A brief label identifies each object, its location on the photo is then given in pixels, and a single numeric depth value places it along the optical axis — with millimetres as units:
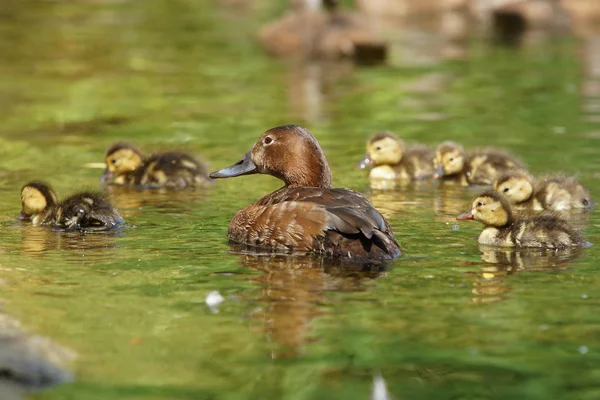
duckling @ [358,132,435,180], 20031
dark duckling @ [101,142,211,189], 19391
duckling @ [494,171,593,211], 16906
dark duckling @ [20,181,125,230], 15586
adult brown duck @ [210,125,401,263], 13281
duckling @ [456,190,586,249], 14086
